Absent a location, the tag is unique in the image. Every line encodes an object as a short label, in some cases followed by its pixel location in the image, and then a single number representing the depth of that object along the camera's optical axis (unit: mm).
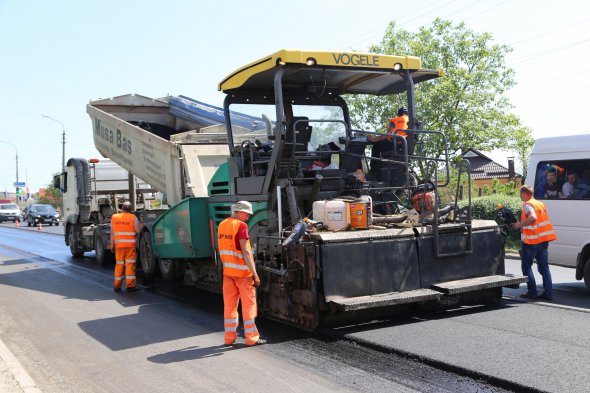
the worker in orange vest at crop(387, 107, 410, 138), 7148
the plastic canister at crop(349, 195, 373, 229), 6234
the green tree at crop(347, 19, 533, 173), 23062
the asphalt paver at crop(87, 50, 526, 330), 5957
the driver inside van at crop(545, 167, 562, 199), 8299
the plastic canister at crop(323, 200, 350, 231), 6172
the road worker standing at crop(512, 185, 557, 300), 7480
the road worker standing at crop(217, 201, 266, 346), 5809
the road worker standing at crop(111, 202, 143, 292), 9602
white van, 7922
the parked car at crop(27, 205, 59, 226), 38219
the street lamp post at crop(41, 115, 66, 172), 38659
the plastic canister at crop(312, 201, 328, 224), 6238
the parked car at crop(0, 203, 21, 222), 47531
